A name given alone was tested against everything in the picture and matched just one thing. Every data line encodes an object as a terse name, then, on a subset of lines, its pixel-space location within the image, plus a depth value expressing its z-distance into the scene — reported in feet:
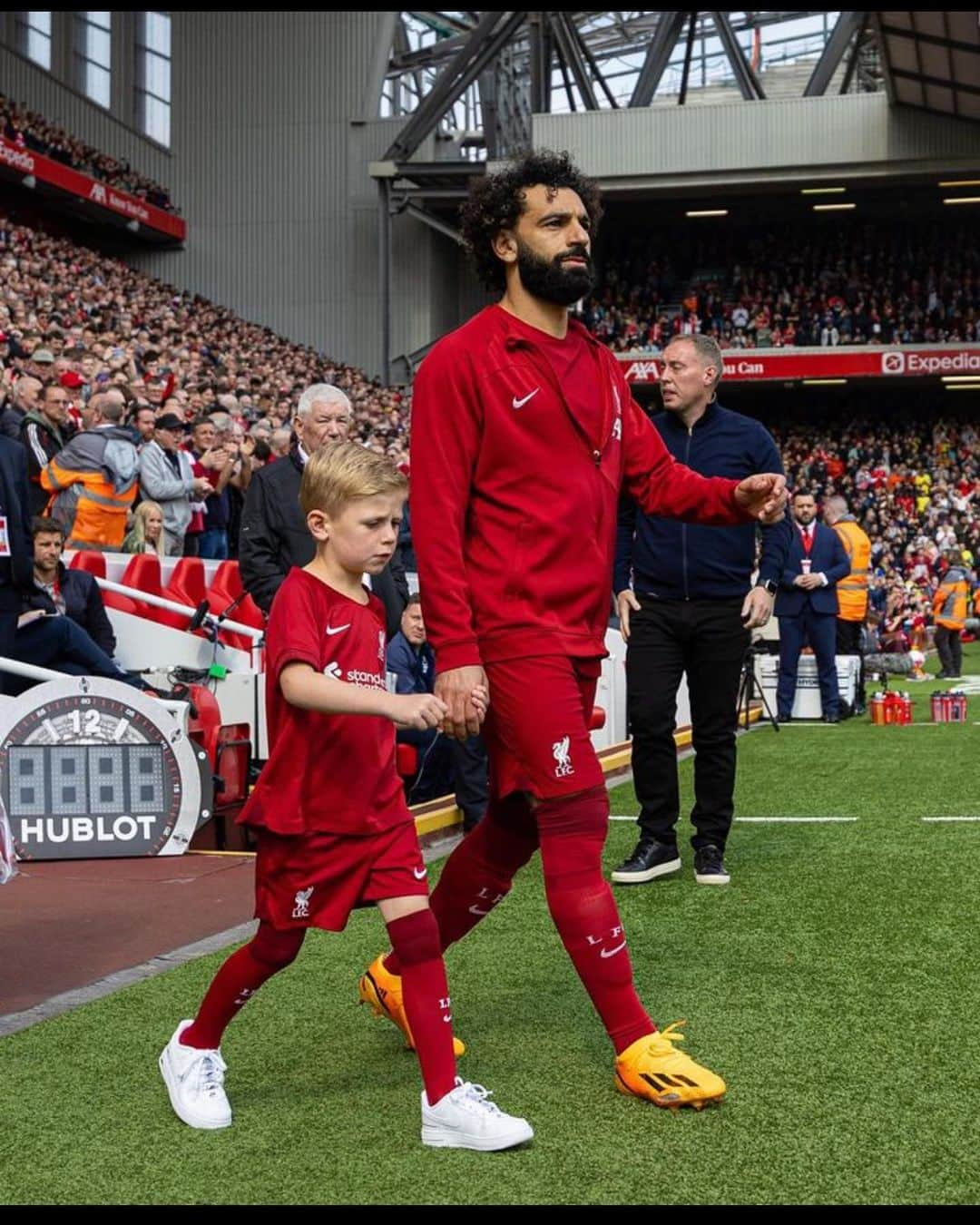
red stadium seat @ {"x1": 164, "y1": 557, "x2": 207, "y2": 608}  32.89
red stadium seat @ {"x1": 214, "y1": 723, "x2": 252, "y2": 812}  24.29
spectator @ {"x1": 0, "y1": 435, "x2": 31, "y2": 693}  22.49
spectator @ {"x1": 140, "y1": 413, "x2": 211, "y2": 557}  36.88
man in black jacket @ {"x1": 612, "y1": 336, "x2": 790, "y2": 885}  20.17
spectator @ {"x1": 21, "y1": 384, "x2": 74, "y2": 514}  35.06
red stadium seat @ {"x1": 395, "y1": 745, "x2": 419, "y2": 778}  16.80
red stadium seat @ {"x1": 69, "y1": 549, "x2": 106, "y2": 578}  32.12
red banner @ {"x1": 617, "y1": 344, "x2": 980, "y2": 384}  128.67
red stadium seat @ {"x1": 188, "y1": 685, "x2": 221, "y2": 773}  24.21
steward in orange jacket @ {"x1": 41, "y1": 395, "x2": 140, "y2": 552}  34.58
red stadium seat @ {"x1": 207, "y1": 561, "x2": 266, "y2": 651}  33.09
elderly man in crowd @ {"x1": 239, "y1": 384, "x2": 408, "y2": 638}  20.24
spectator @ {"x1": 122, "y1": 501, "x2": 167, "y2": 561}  35.94
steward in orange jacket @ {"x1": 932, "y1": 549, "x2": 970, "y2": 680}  66.28
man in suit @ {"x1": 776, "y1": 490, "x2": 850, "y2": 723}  45.14
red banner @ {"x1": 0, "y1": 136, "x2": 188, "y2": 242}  108.78
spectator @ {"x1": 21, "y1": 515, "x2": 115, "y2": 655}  27.09
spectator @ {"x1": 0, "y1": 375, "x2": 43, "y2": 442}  34.91
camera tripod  44.91
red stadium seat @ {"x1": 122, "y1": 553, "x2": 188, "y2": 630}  32.42
